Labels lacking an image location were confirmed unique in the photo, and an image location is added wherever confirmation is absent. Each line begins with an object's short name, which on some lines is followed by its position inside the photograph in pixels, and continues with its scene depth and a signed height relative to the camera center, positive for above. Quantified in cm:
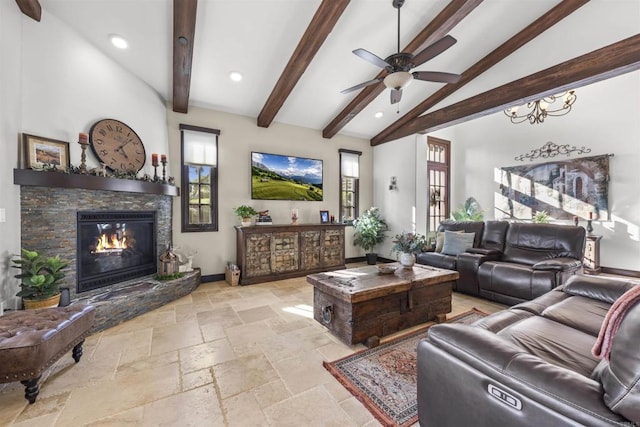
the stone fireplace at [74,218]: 255 -4
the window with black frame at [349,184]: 611 +68
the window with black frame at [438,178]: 658 +86
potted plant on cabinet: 461 +0
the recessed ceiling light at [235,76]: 388 +203
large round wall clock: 318 +87
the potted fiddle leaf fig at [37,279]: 235 -58
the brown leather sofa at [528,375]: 83 -66
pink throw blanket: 92 -40
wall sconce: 597 +64
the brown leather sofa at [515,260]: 314 -67
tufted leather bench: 162 -82
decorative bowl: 295 -64
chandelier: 474 +199
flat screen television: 506 +71
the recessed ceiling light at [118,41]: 312 +206
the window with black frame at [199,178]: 447 +62
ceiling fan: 265 +158
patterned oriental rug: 167 -123
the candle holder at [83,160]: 279 +57
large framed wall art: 501 +45
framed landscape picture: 256 +63
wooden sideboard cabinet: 452 -69
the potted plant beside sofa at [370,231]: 591 -41
